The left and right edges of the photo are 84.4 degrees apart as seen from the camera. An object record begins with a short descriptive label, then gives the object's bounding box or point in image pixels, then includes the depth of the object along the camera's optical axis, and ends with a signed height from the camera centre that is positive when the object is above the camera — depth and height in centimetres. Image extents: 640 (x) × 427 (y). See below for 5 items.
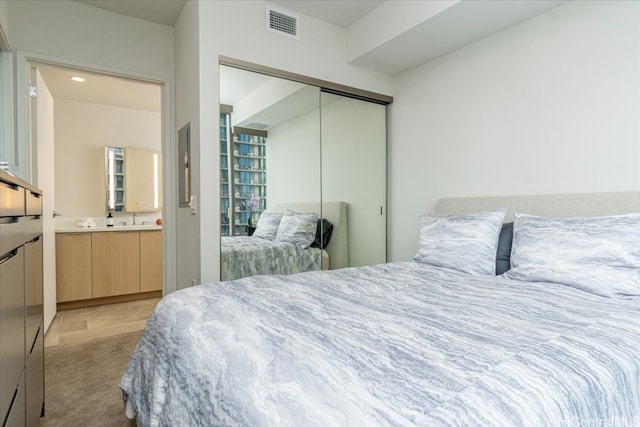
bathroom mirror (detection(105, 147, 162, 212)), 469 +42
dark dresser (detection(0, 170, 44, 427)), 96 -32
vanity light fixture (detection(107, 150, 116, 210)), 467 +39
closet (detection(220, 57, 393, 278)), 260 +57
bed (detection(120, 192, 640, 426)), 70 -37
